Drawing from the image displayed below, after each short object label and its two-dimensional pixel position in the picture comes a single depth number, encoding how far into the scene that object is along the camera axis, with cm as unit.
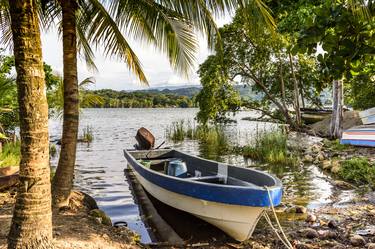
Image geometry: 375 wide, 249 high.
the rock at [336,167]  1079
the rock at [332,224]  623
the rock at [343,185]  909
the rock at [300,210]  725
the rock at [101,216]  596
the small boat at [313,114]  2456
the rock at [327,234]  577
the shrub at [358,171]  918
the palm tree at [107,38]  577
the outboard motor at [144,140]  1195
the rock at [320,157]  1281
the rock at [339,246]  533
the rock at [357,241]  537
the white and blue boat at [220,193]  529
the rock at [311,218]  665
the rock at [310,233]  581
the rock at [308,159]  1327
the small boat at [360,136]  1262
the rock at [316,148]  1429
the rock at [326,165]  1147
